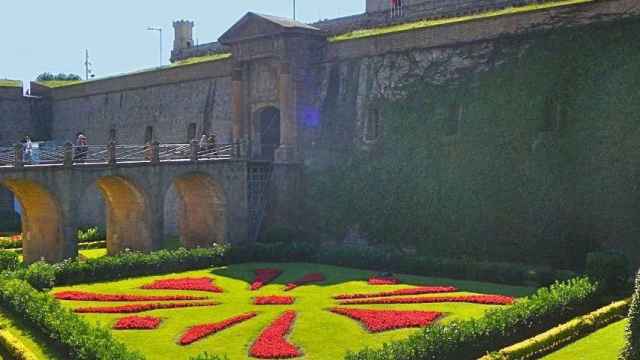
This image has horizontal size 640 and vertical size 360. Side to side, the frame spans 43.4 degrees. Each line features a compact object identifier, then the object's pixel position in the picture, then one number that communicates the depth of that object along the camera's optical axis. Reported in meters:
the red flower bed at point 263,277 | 22.78
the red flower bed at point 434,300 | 19.41
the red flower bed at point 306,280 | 22.31
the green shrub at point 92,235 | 34.59
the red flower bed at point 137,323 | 17.64
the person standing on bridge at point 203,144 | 30.13
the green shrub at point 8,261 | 21.86
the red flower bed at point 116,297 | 20.75
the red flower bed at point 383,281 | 22.27
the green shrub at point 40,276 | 21.53
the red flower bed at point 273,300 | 19.98
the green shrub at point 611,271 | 18.48
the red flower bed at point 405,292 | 20.55
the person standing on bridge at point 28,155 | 25.65
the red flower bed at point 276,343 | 15.15
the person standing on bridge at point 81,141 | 32.34
